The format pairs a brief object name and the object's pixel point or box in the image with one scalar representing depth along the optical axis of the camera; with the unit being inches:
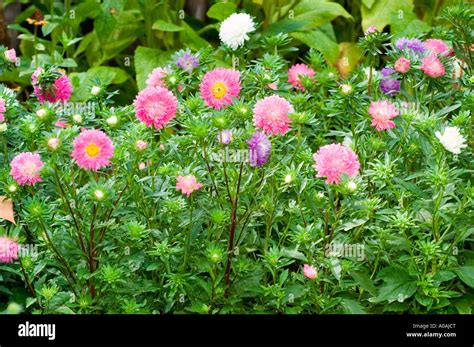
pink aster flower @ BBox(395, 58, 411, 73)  153.9
